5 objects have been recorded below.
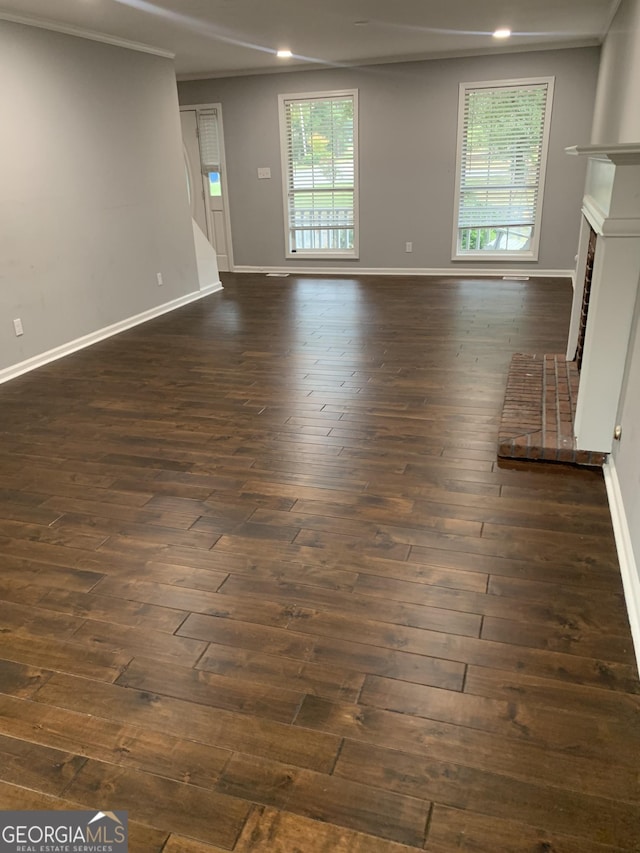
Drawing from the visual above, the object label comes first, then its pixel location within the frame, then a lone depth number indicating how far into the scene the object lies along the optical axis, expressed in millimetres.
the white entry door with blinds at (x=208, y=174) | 8203
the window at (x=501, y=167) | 7133
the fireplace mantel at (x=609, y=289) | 2414
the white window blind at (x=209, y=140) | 8164
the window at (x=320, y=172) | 7750
